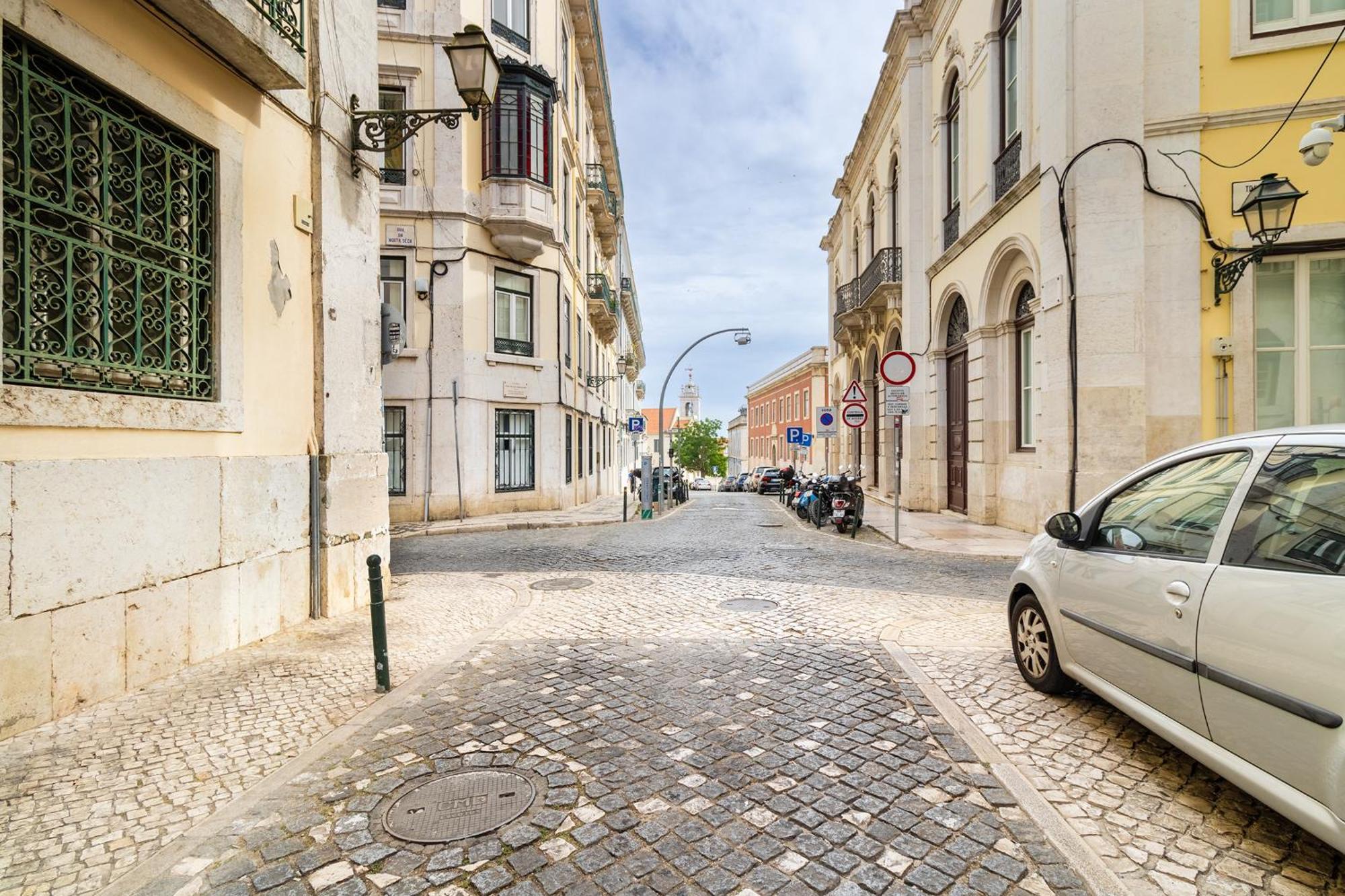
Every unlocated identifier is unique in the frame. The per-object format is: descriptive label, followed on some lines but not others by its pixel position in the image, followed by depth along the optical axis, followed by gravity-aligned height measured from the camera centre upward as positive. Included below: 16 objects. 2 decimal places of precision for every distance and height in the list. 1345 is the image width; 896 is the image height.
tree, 80.50 -0.02
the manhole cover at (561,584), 7.93 -1.64
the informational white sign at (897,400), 11.42 +0.85
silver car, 2.27 -0.67
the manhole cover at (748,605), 6.67 -1.61
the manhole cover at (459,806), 2.80 -1.60
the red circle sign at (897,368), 11.64 +1.41
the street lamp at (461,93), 6.34 +3.46
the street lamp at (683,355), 20.58 +3.13
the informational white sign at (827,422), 19.89 +0.81
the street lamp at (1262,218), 8.46 +3.07
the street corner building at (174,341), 3.87 +0.83
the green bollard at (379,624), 4.42 -1.16
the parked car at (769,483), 37.03 -1.91
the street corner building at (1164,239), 9.61 +3.13
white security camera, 7.73 +3.56
